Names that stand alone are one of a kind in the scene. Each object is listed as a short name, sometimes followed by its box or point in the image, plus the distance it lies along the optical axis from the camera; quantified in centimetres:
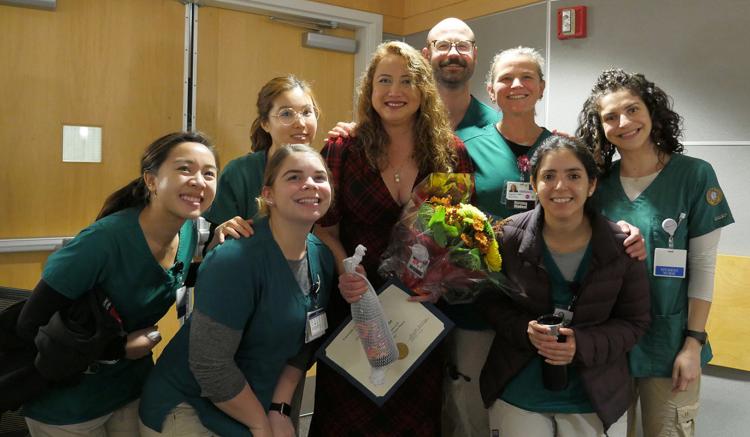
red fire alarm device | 316
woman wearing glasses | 224
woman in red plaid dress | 198
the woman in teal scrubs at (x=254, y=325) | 161
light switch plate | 332
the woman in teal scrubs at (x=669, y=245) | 194
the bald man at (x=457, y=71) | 258
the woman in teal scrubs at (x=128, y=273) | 162
